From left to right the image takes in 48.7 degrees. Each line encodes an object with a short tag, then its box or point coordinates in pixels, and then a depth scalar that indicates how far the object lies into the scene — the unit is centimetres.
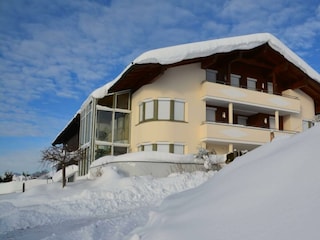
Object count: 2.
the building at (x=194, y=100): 2062
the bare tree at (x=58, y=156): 1658
